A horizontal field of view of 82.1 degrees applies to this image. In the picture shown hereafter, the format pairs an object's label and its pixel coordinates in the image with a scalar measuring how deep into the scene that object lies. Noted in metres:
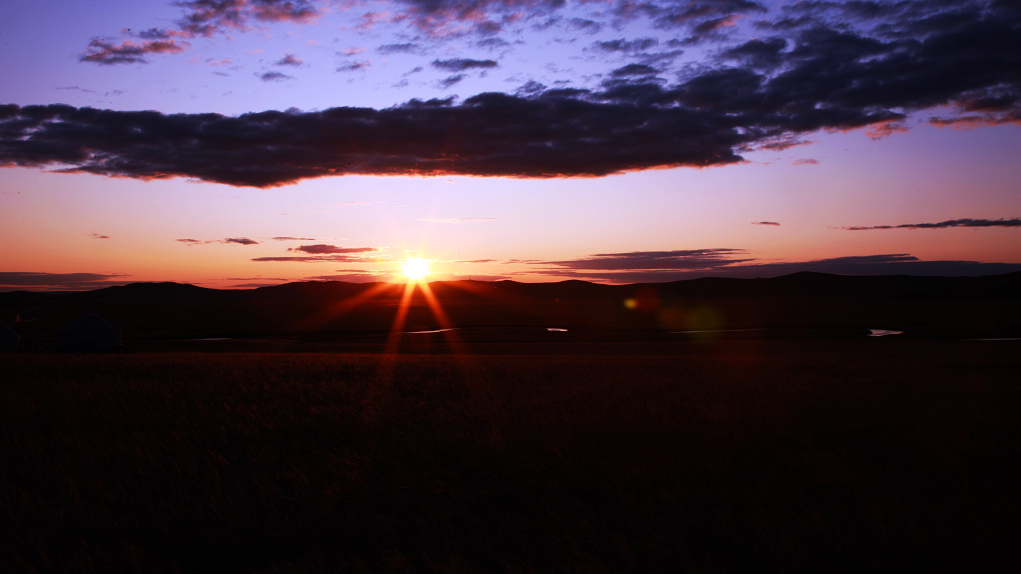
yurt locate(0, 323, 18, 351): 37.31
